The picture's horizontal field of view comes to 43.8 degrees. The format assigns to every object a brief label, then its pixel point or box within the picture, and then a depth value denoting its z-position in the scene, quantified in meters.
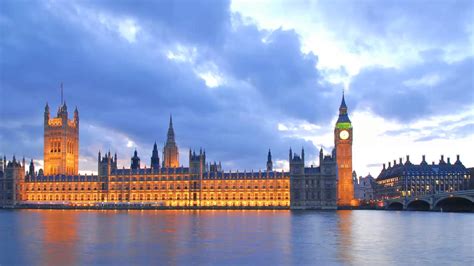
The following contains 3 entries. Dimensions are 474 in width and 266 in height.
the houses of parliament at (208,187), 180.25
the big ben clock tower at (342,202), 196.12
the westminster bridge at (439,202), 125.11
